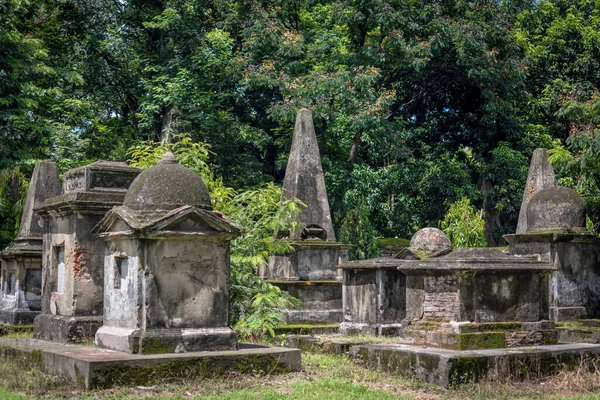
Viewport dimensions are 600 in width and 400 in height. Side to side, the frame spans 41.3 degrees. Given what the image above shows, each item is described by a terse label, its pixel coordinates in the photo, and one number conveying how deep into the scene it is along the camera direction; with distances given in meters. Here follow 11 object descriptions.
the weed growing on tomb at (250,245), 13.84
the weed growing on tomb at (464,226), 24.83
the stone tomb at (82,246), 11.80
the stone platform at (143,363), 8.95
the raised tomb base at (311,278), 17.83
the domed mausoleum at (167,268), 9.94
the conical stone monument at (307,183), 19.02
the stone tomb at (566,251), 15.68
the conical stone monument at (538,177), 21.17
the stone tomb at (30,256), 16.11
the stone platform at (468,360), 9.99
